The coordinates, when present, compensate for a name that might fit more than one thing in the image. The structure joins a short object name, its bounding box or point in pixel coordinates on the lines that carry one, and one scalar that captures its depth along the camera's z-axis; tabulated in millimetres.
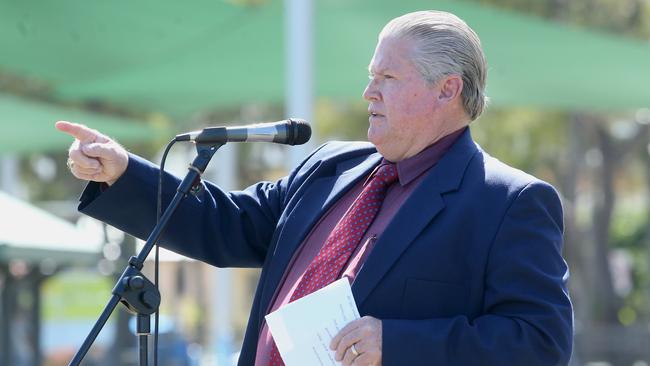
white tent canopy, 15109
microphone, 5859
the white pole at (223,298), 18497
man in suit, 5414
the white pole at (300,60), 12672
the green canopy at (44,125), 17609
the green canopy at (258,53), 14672
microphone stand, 5555
